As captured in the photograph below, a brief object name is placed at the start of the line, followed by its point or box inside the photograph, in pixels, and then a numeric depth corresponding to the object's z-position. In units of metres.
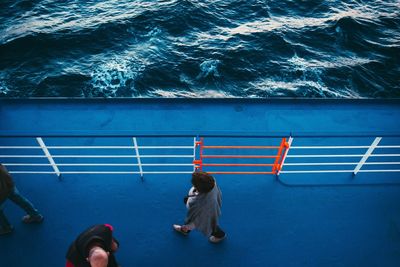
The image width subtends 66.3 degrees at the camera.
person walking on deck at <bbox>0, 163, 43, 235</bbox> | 4.05
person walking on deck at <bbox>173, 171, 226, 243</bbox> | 3.60
